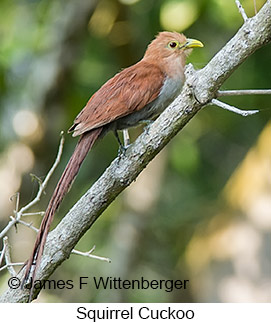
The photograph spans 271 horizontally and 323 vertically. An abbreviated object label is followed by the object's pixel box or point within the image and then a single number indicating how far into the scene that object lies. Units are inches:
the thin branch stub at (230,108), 216.1
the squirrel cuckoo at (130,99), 237.1
